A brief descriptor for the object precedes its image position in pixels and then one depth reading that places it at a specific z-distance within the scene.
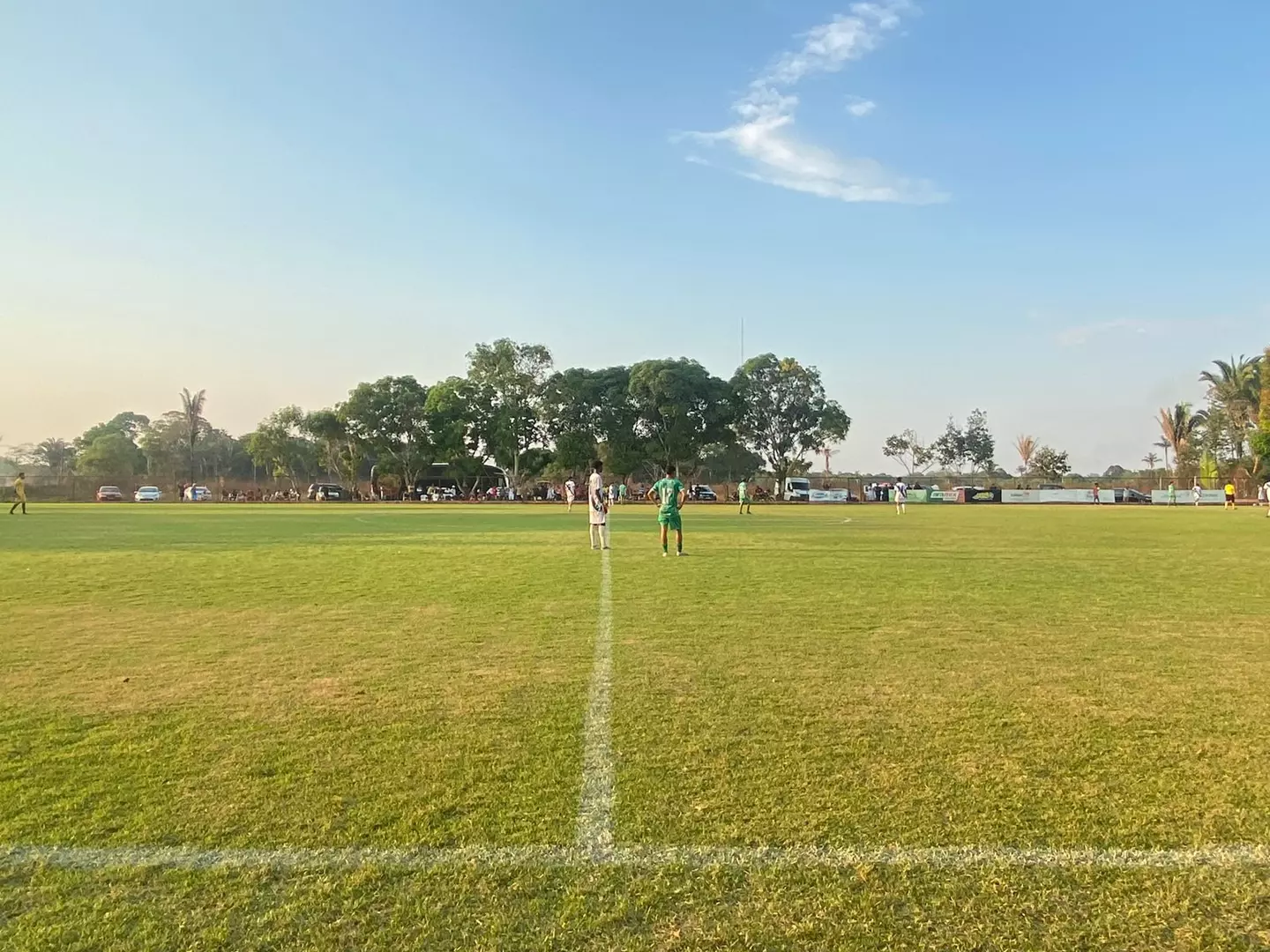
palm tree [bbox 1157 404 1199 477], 70.69
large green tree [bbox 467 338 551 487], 67.44
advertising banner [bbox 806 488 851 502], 64.69
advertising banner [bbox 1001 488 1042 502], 65.00
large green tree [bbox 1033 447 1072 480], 84.81
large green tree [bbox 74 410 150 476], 84.75
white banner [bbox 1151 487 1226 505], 58.12
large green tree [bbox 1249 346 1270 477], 51.66
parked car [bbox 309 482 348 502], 68.25
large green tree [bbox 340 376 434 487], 67.55
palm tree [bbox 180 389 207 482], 84.81
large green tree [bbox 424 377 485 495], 66.69
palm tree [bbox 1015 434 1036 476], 88.44
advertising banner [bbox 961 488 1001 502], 64.12
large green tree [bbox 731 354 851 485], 67.31
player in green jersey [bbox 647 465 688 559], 15.16
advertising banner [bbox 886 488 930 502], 65.31
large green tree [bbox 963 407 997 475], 90.25
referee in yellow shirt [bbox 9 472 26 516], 32.12
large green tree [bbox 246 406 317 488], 73.06
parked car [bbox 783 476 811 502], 66.81
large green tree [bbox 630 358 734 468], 64.38
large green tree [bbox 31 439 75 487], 97.62
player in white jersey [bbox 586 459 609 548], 16.12
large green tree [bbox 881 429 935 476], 90.75
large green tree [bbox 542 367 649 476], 66.19
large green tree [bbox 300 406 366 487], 67.88
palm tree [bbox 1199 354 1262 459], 63.12
